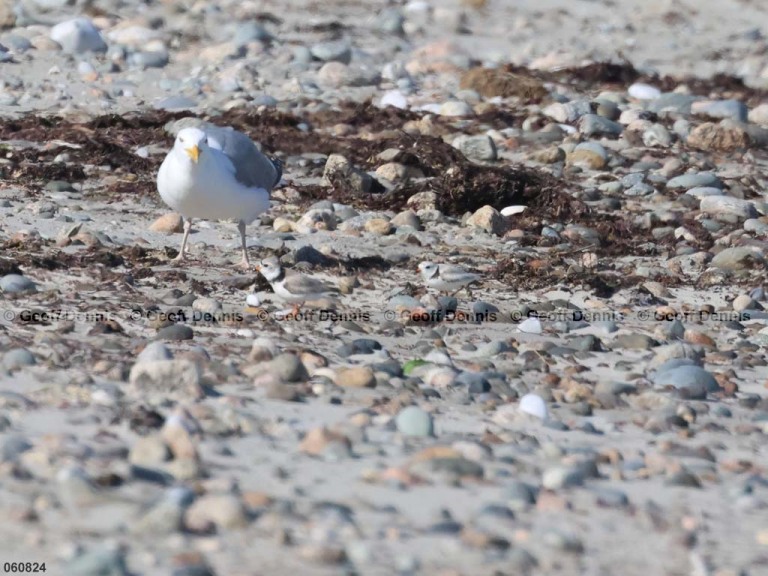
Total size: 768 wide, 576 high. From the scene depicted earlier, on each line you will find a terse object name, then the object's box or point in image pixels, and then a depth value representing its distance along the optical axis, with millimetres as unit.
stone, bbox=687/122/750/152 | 20641
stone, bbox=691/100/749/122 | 22672
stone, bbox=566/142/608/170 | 19312
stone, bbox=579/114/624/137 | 20781
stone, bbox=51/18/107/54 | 23953
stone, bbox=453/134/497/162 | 19484
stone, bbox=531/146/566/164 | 19431
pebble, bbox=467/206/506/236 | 16453
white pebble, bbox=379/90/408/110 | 22287
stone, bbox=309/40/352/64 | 25016
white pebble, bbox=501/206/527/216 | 17031
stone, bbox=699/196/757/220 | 17547
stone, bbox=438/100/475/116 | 21672
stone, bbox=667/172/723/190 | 18641
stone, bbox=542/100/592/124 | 21531
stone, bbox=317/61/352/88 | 23297
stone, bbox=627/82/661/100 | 23812
